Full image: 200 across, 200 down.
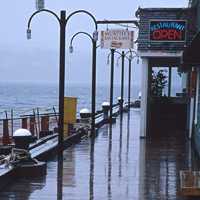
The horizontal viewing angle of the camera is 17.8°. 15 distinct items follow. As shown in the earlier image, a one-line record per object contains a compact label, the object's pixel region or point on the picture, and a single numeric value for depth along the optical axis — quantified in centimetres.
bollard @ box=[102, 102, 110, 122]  2967
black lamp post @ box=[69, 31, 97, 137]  2167
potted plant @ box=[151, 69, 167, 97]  2901
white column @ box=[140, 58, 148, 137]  2095
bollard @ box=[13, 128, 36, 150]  1225
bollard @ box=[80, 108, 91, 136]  2231
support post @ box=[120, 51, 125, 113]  3803
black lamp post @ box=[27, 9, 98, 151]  1634
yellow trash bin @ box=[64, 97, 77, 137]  1925
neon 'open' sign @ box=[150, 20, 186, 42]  2003
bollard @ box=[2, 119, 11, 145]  1928
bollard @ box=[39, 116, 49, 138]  2161
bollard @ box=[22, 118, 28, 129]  2007
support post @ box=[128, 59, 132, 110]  4500
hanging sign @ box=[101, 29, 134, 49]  2459
